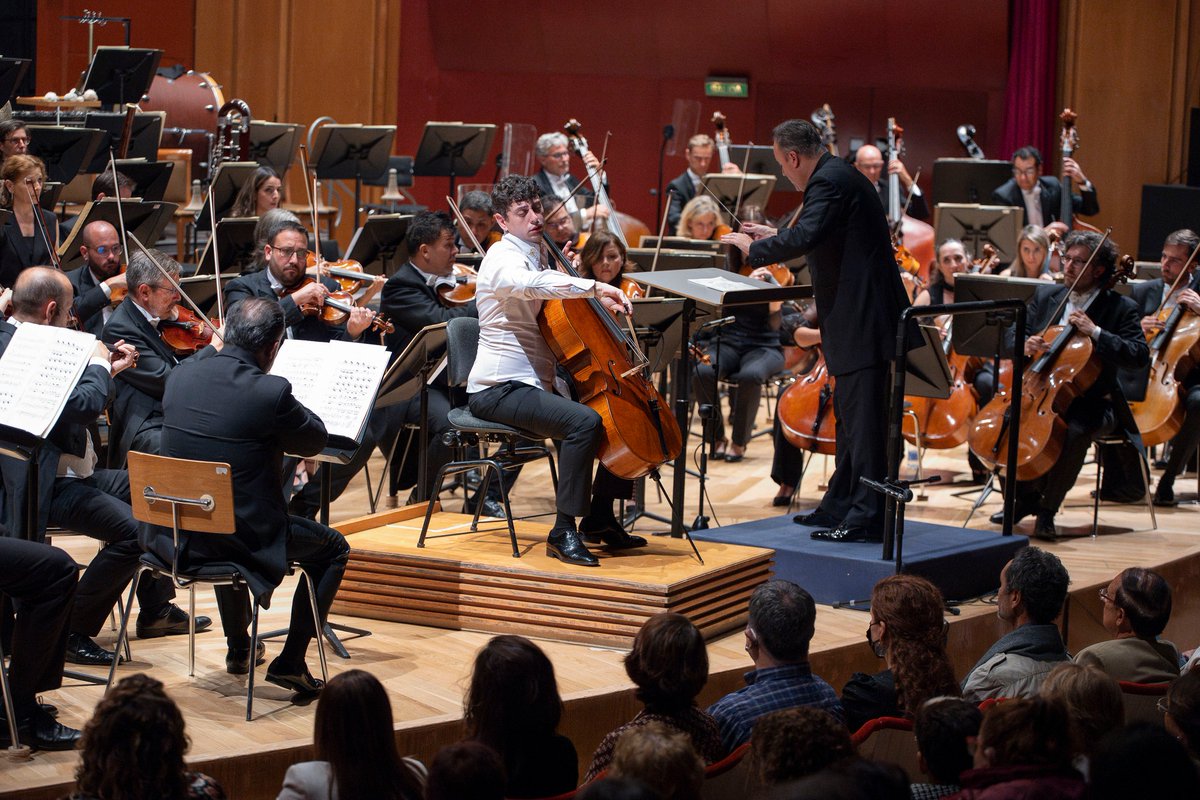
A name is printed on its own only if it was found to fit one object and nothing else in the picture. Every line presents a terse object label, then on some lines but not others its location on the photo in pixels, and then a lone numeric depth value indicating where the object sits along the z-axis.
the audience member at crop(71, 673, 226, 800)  4.92
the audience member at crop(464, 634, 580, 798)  5.52
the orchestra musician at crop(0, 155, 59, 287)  11.66
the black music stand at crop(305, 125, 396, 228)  16.18
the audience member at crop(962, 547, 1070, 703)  6.82
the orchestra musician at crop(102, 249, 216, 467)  8.98
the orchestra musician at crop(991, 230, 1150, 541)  11.36
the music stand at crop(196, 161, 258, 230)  13.78
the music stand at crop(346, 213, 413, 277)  12.74
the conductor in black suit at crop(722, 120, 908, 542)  9.51
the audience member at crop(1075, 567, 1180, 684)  7.00
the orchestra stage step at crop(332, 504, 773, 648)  8.70
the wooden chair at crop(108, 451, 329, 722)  7.12
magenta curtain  21.90
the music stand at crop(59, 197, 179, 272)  11.76
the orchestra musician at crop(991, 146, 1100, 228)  17.49
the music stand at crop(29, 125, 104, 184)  13.56
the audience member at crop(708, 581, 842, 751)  6.24
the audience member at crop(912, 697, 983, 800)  5.31
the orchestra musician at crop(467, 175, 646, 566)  8.80
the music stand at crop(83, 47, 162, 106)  16.24
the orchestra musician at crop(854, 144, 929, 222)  16.82
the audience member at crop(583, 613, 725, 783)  5.84
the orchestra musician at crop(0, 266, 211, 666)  7.54
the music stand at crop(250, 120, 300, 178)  16.80
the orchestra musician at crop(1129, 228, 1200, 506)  12.68
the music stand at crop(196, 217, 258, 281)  12.33
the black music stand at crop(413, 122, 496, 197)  16.80
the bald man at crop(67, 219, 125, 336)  10.86
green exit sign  23.11
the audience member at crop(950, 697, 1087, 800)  4.92
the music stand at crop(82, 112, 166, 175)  14.89
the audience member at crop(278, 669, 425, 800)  5.14
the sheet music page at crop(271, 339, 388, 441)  7.97
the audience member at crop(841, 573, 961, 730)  6.47
